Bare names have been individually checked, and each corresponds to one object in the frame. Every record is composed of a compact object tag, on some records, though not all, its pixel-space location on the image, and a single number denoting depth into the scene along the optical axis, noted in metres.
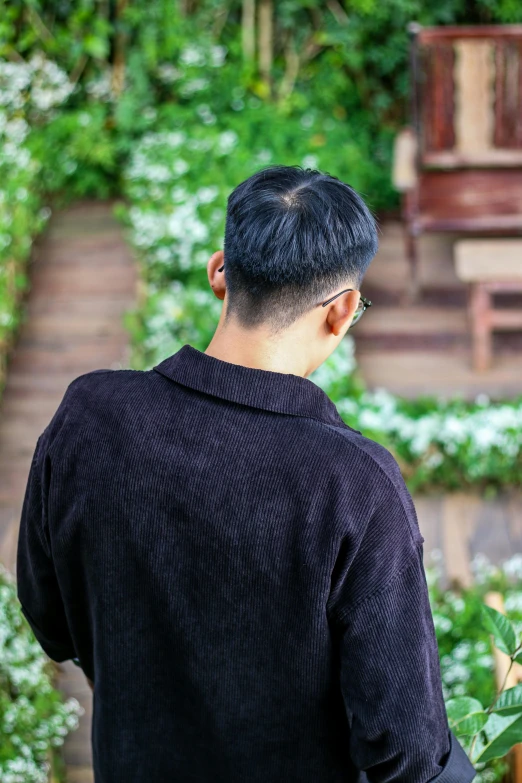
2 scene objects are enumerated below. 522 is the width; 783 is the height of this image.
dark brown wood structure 3.84
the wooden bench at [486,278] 3.59
